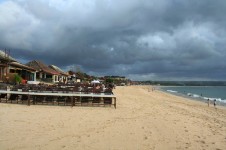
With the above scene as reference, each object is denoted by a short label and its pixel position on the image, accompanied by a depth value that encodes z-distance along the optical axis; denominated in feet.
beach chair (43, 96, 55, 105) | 34.07
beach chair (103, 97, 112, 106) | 34.43
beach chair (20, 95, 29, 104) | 34.16
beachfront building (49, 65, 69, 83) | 119.20
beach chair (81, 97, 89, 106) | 34.62
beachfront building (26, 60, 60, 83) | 92.97
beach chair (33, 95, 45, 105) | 33.29
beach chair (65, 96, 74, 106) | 33.83
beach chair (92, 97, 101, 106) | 34.99
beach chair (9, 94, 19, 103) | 33.96
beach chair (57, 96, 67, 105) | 33.81
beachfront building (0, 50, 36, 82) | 59.08
